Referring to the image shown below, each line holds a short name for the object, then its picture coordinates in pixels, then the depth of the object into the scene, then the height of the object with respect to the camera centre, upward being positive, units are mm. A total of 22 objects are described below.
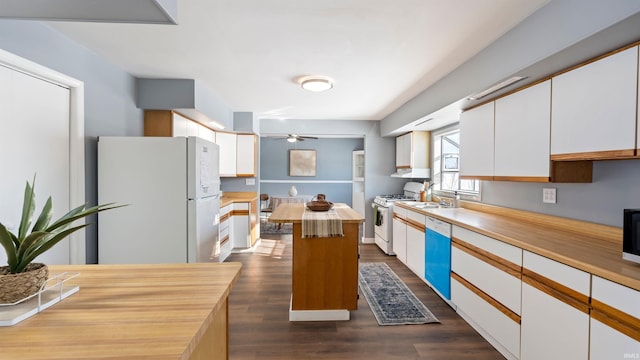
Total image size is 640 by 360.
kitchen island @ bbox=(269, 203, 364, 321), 2555 -906
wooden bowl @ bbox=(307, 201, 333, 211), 2978 -311
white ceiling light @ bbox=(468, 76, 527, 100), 2098 +747
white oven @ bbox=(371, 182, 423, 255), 4512 -593
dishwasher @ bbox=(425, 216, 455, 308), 2707 -816
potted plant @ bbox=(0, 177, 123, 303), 852 -250
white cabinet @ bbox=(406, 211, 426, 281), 3299 -806
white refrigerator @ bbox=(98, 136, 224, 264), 2584 -213
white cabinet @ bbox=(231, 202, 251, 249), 4703 -838
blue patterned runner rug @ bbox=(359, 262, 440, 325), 2568 -1285
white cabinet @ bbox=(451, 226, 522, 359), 1885 -836
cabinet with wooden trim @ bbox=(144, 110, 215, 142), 3307 +624
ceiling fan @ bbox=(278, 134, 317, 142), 5235 +755
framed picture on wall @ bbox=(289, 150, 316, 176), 8352 +436
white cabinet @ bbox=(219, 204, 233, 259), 4008 -827
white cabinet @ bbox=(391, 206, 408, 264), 3869 -810
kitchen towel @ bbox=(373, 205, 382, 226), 4731 -666
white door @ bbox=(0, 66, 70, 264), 1868 +220
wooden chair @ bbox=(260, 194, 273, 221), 7609 -767
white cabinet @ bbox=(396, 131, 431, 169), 4578 +454
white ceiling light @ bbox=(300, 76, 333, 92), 3063 +1037
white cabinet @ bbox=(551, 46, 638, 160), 1489 +417
